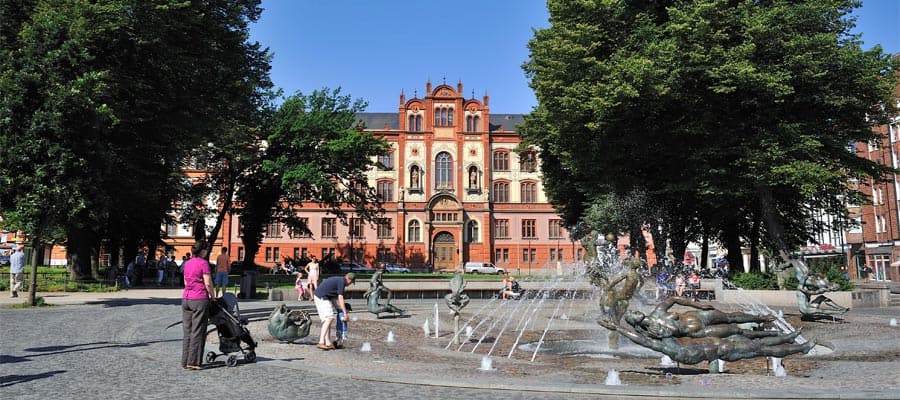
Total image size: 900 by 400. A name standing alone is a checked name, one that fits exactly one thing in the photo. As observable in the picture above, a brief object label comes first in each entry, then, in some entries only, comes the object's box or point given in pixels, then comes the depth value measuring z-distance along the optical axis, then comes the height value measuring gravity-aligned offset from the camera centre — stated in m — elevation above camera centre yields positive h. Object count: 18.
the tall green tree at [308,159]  46.31 +7.98
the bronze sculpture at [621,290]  12.04 -0.37
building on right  51.47 +3.06
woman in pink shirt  9.41 -0.53
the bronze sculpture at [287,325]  12.74 -1.01
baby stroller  9.90 -0.87
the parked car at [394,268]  69.12 +0.34
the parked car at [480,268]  69.06 +0.28
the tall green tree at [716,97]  23.66 +6.45
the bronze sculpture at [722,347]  8.86 -1.04
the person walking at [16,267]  22.75 +0.22
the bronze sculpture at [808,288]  18.39 -0.53
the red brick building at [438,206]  73.12 +7.18
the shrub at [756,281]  26.91 -0.48
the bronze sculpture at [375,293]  18.55 -0.61
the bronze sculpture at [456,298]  13.33 -0.54
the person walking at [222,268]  23.53 +0.15
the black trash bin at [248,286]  25.86 -0.53
